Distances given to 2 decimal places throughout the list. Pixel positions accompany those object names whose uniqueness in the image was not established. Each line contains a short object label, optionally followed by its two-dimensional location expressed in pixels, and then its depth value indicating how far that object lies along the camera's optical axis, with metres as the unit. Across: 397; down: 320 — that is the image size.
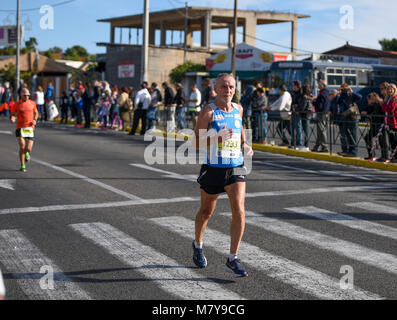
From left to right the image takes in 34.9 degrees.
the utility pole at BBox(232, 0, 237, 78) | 32.95
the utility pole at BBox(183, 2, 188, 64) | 56.83
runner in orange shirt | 13.30
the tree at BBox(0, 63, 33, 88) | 59.59
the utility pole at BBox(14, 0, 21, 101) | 40.44
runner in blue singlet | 6.04
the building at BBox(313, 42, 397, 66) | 38.06
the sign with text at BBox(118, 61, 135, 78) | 55.44
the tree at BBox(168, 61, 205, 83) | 54.53
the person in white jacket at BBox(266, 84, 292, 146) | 19.14
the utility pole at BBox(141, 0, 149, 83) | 27.28
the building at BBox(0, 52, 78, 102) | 48.03
